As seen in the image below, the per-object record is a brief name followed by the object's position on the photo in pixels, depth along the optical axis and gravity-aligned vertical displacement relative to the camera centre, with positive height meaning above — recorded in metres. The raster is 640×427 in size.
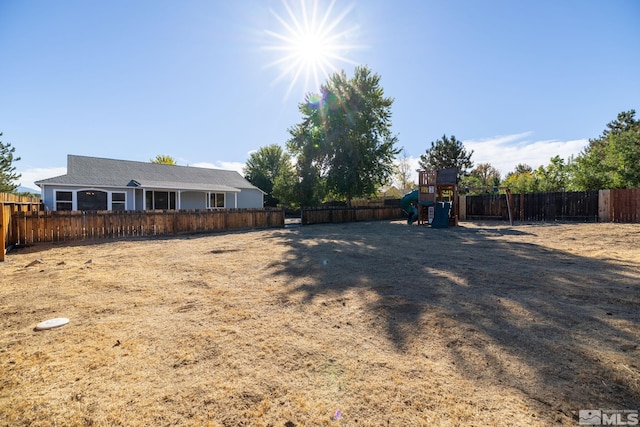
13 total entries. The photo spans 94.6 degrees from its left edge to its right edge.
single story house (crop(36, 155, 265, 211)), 17.63 +1.47
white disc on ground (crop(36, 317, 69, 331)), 3.17 -1.25
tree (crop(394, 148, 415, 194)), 53.78 +5.08
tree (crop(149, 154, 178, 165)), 56.58 +9.68
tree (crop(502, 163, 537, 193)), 27.07 +1.92
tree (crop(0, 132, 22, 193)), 24.48 +3.74
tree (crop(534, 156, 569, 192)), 25.84 +2.48
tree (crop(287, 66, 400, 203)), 22.56 +5.40
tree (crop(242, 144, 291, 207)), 41.75 +6.66
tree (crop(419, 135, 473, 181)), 41.75 +7.20
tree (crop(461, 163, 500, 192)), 33.66 +5.26
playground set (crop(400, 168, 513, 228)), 16.90 +0.43
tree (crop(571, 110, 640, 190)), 18.95 +2.67
